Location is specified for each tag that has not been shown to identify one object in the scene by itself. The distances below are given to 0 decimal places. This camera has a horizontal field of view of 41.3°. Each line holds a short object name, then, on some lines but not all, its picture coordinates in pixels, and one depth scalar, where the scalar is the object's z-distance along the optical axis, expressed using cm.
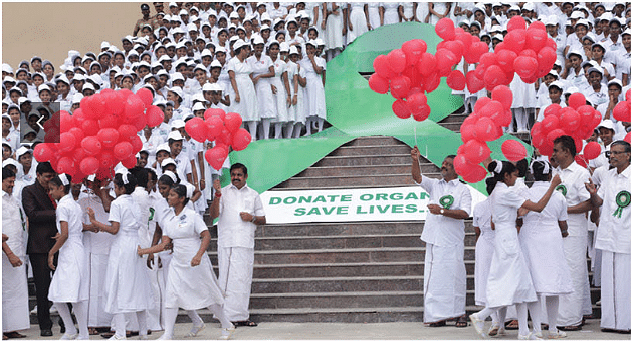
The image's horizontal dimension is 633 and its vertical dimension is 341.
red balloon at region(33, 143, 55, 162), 804
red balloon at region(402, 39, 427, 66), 818
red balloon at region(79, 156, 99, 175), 786
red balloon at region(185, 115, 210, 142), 820
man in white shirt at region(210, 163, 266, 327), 866
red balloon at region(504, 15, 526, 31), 838
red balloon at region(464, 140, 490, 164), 742
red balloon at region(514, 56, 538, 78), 789
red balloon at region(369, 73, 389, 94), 834
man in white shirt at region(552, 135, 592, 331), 795
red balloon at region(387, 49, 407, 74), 812
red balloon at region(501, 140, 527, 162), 759
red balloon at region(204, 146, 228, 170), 823
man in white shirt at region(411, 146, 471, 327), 833
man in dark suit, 844
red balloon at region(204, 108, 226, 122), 832
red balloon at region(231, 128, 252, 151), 841
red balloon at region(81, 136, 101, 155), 788
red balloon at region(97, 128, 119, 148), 792
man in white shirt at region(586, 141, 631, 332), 765
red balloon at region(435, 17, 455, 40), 866
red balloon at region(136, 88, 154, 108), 847
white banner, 1037
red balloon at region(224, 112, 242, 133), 831
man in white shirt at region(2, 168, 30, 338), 813
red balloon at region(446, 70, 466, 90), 863
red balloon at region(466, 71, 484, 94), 841
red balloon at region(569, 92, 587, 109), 832
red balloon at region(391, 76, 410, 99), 823
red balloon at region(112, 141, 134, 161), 797
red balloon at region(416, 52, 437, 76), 819
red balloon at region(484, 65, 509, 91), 805
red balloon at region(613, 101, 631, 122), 823
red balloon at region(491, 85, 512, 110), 779
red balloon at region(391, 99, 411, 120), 842
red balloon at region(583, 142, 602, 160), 851
